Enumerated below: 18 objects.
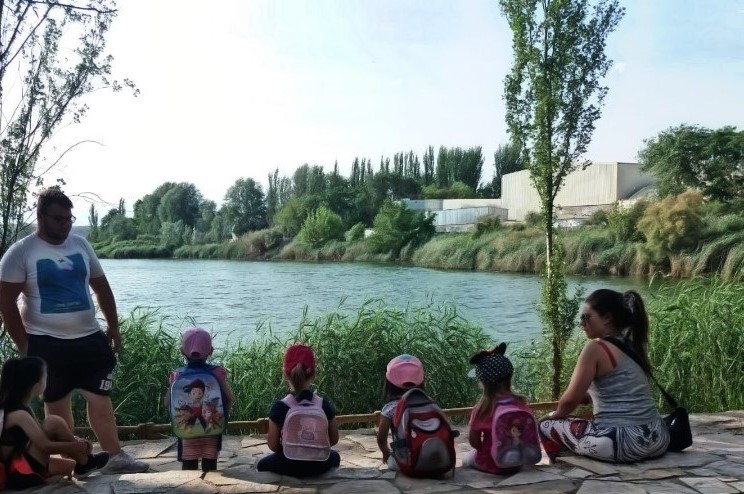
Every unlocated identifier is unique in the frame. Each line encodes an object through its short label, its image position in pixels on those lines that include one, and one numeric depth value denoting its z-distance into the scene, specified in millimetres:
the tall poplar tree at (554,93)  6000
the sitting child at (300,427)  3459
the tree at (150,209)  62350
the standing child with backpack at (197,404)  3520
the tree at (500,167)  58438
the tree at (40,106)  5539
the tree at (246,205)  63188
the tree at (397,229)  40031
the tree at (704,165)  25359
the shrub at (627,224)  23844
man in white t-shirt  3566
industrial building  34031
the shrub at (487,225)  33594
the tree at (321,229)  47594
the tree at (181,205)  62250
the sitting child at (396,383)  3602
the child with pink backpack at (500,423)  3463
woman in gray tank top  3611
